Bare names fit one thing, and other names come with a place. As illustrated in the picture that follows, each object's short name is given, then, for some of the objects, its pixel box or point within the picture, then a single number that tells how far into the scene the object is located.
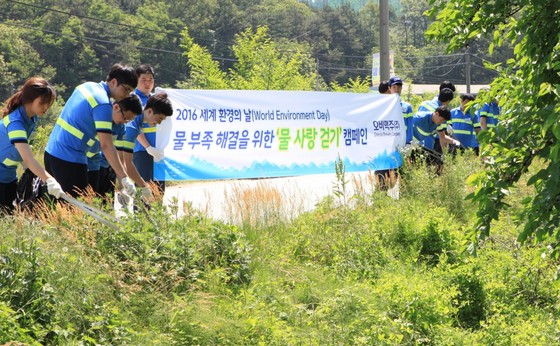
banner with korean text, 8.91
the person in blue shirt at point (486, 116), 11.99
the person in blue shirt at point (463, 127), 12.02
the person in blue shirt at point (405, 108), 11.35
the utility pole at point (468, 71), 52.56
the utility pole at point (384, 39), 17.84
